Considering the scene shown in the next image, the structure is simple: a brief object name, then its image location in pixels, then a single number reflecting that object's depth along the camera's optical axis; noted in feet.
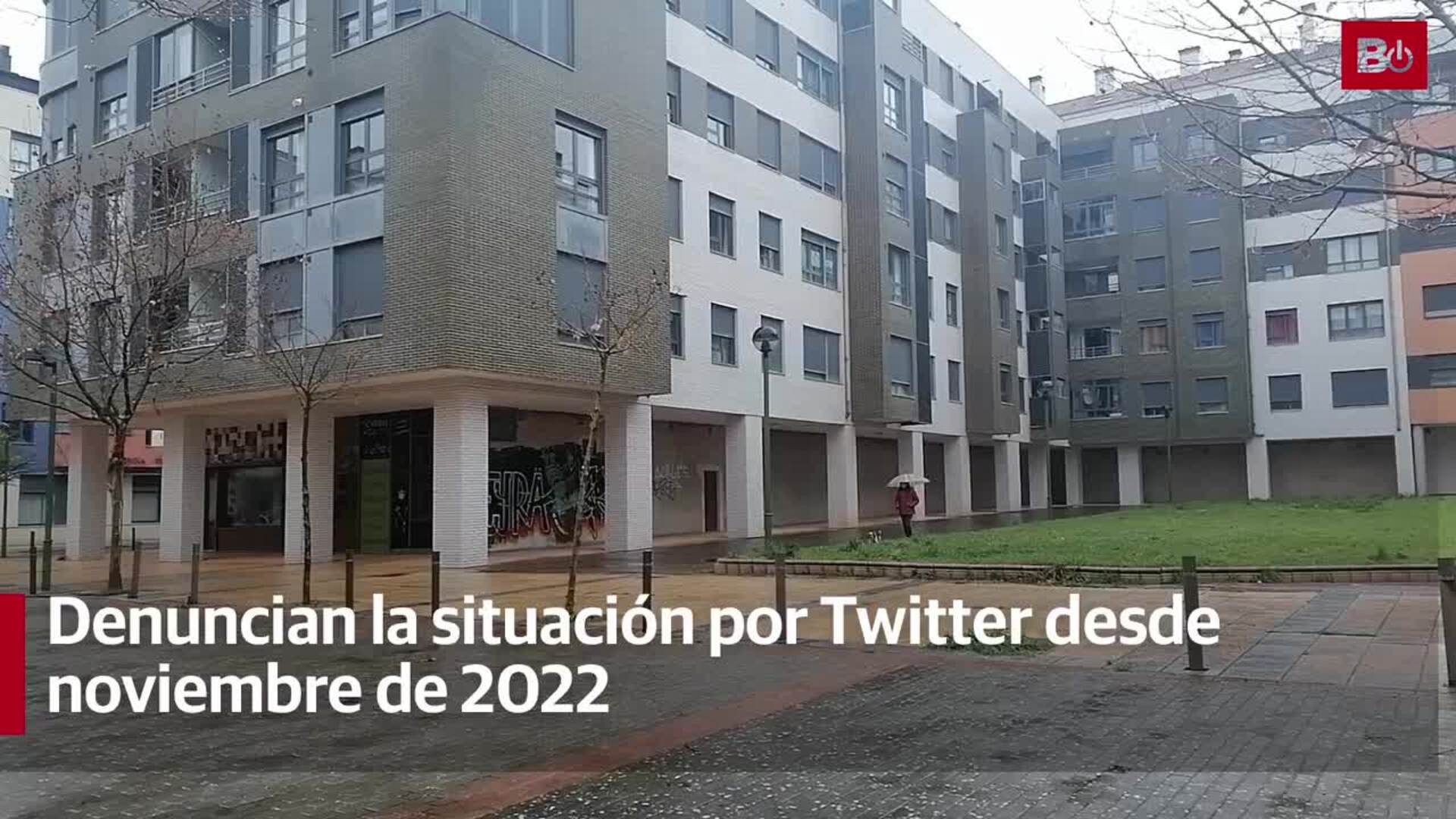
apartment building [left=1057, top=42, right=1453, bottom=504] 153.69
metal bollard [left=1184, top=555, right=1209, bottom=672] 28.22
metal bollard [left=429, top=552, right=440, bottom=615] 42.14
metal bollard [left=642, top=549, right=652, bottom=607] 38.27
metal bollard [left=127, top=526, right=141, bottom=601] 55.26
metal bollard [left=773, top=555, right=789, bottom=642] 36.52
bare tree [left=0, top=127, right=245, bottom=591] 58.23
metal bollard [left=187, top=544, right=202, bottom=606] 50.16
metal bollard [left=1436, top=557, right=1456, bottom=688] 25.21
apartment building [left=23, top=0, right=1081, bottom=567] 71.67
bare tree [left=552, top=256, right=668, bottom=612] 66.74
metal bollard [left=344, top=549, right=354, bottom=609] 45.42
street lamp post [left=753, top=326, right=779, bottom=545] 66.28
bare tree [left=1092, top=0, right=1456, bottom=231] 21.95
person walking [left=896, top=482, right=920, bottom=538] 84.38
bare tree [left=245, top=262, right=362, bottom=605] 67.15
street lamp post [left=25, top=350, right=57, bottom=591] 60.90
